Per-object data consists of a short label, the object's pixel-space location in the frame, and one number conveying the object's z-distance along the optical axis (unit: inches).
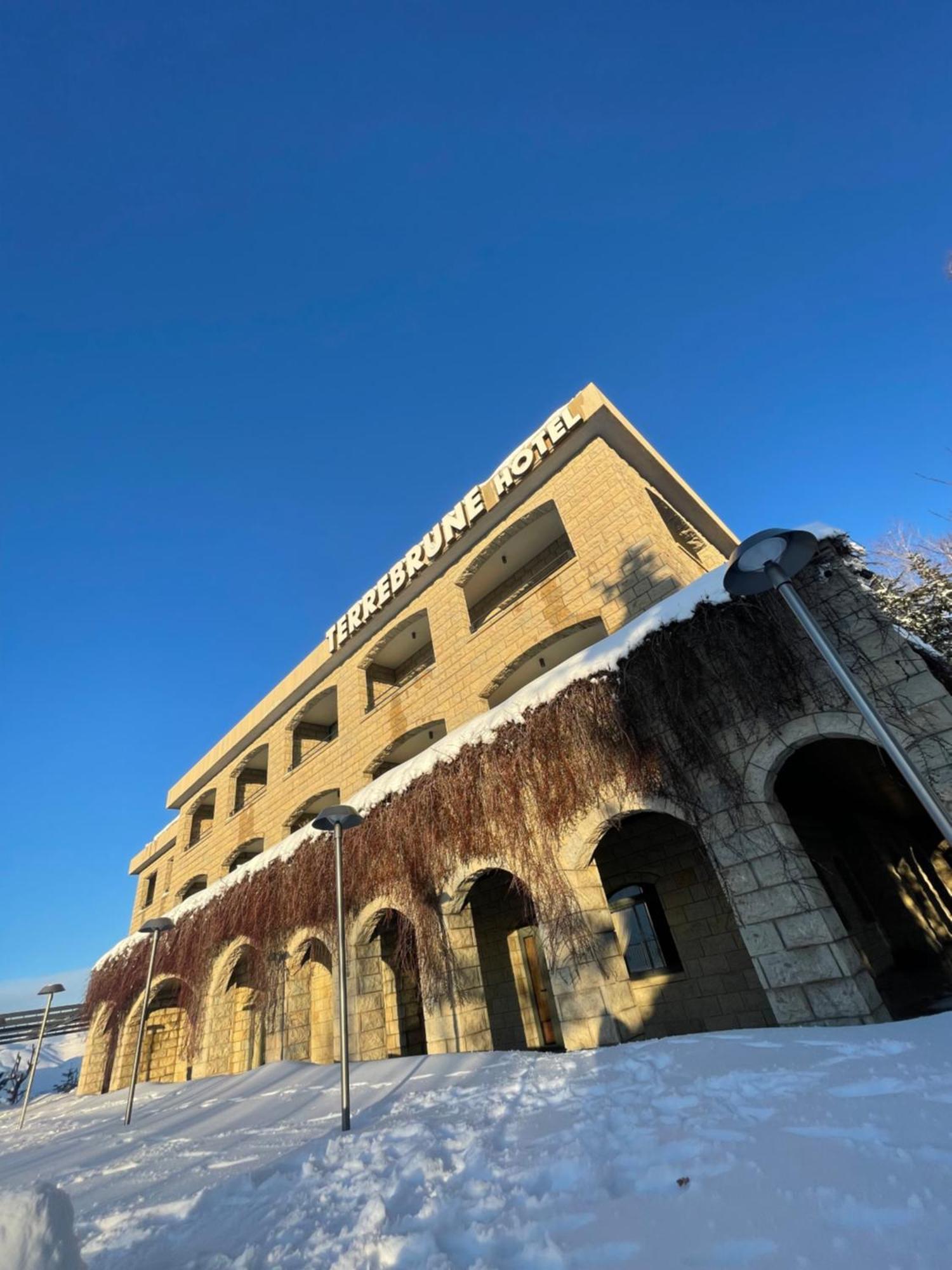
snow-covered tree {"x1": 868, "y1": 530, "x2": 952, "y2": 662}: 447.2
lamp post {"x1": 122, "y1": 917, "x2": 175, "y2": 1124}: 404.2
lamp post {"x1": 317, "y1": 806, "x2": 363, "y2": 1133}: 238.4
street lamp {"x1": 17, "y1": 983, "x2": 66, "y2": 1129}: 475.5
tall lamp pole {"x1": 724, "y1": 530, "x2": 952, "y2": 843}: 153.3
